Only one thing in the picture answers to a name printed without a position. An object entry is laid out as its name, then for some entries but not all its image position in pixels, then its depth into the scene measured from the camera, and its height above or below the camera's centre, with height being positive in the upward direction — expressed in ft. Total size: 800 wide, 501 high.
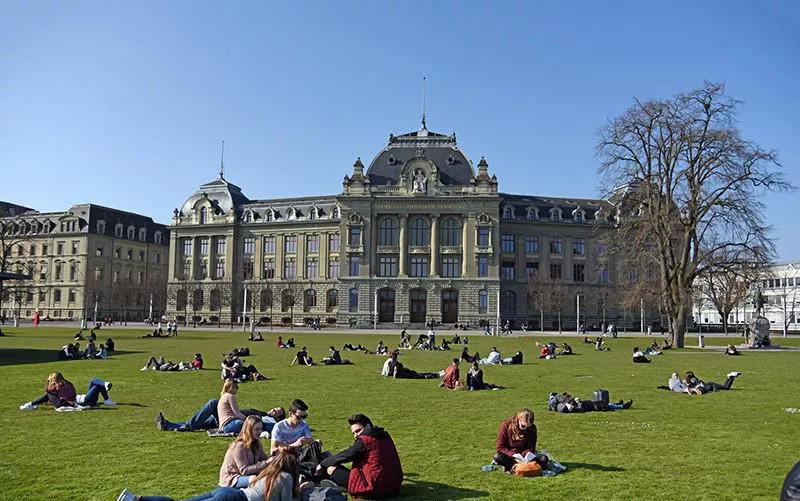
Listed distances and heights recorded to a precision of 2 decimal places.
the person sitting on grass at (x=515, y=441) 38.91 -7.17
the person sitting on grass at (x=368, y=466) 32.99 -7.42
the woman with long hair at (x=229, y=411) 48.26 -6.95
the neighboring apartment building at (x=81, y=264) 386.11 +26.19
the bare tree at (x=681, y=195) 156.66 +28.93
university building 312.91 +31.51
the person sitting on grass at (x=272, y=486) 26.43 -6.85
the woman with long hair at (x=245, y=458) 31.81 -6.87
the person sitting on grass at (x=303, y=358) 111.04 -7.33
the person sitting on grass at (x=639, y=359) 120.78 -7.48
